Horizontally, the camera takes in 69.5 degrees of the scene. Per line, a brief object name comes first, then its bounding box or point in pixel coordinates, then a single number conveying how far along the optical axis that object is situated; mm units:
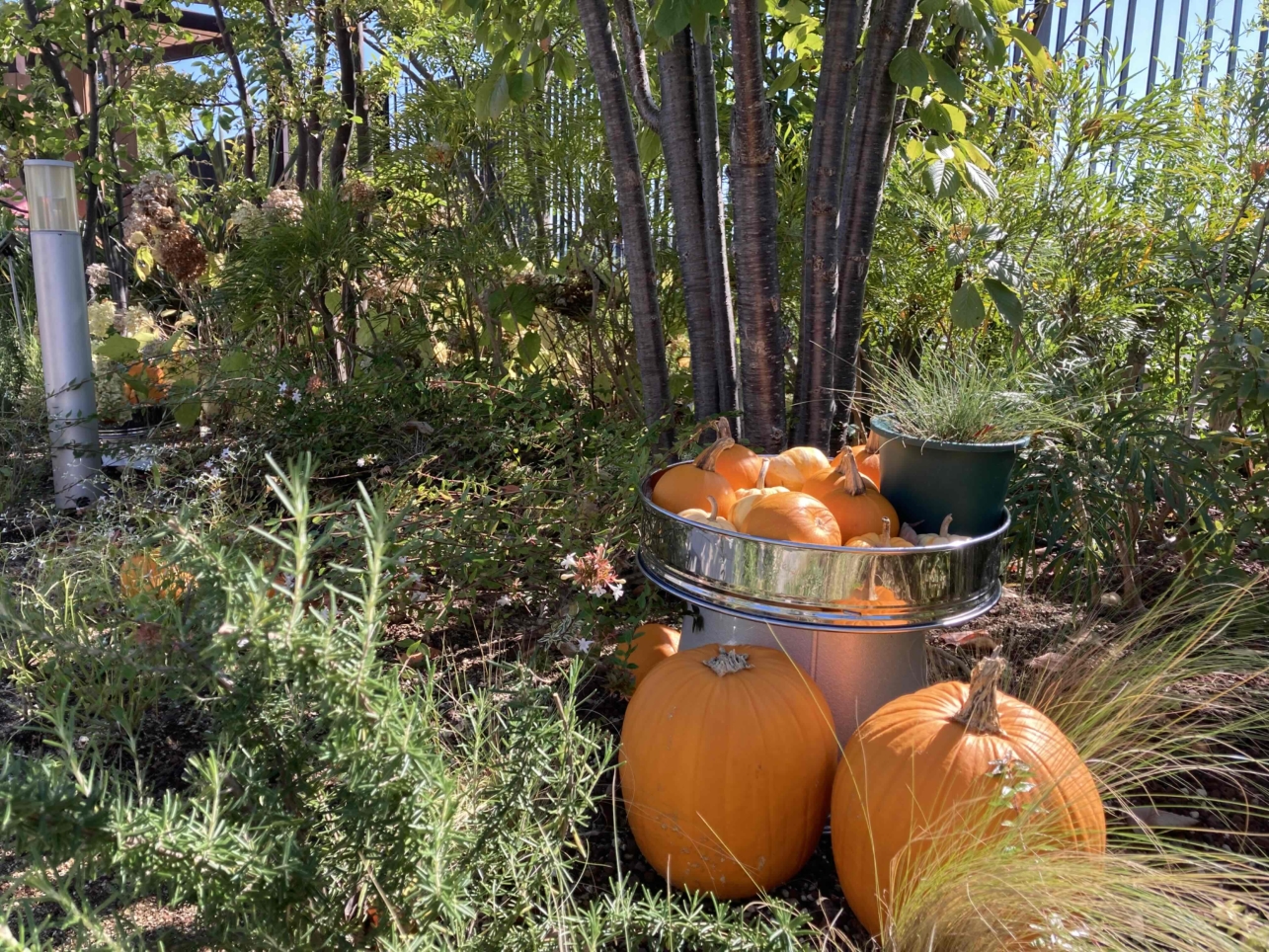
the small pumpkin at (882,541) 1503
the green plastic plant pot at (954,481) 1593
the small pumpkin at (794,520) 1479
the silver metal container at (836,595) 1434
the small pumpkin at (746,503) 1576
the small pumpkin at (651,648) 1818
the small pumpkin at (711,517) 1556
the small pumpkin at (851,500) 1597
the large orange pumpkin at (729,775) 1334
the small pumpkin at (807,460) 1720
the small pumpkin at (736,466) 1757
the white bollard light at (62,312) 2779
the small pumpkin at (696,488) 1678
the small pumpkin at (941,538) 1504
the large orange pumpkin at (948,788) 1152
